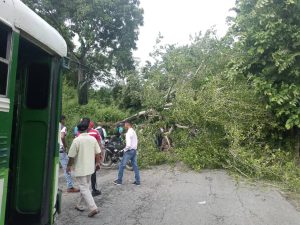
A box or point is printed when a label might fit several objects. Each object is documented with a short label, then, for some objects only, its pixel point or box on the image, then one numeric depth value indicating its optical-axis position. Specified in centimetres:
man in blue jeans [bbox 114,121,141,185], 684
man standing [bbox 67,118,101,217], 467
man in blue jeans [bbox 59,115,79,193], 604
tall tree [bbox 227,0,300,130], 760
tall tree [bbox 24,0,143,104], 1694
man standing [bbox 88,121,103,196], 581
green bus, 330
